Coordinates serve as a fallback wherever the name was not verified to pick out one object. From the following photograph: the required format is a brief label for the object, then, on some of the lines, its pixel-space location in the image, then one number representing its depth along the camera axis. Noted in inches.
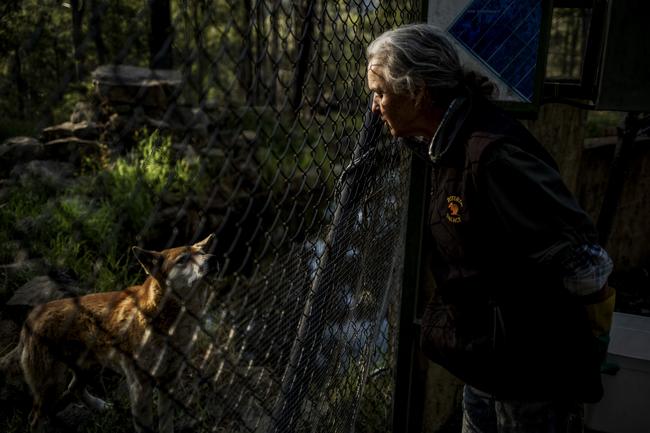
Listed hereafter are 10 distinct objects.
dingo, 129.0
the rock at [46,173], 257.7
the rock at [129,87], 359.9
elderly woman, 64.4
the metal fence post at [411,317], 107.3
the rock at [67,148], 323.6
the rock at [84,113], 372.9
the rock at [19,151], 291.4
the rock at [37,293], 165.0
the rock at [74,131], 341.1
